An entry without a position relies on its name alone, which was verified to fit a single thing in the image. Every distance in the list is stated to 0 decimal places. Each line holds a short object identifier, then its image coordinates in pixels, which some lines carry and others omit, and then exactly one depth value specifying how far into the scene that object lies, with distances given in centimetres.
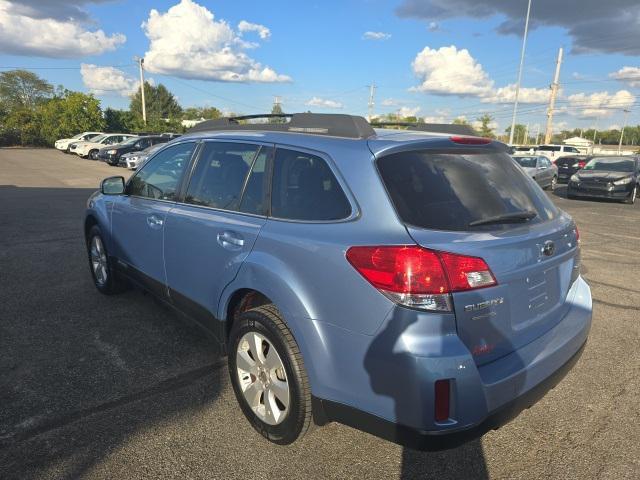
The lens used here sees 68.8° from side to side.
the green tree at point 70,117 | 4603
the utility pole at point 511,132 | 3472
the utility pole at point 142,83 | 5110
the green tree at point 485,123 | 5366
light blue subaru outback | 201
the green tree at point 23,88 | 6744
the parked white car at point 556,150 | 2682
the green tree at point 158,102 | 9781
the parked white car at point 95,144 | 2984
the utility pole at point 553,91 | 4047
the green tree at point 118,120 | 5112
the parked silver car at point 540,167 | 1752
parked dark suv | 2434
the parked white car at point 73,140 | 3522
